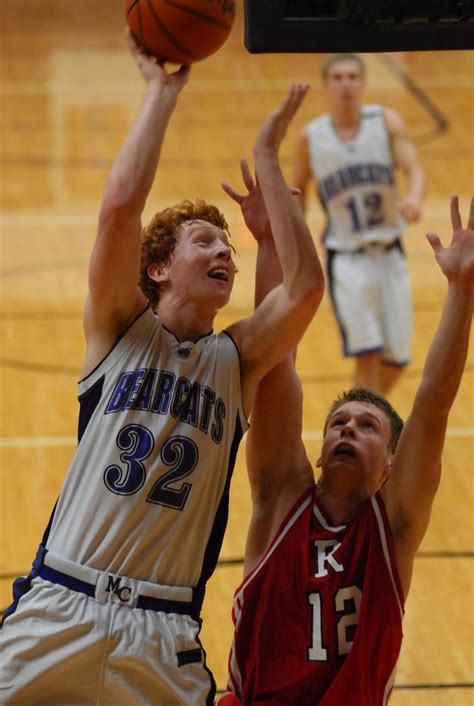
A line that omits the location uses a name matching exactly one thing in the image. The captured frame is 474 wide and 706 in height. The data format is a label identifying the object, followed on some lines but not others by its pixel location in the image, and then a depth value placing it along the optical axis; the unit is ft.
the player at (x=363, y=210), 55.21
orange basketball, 25.26
